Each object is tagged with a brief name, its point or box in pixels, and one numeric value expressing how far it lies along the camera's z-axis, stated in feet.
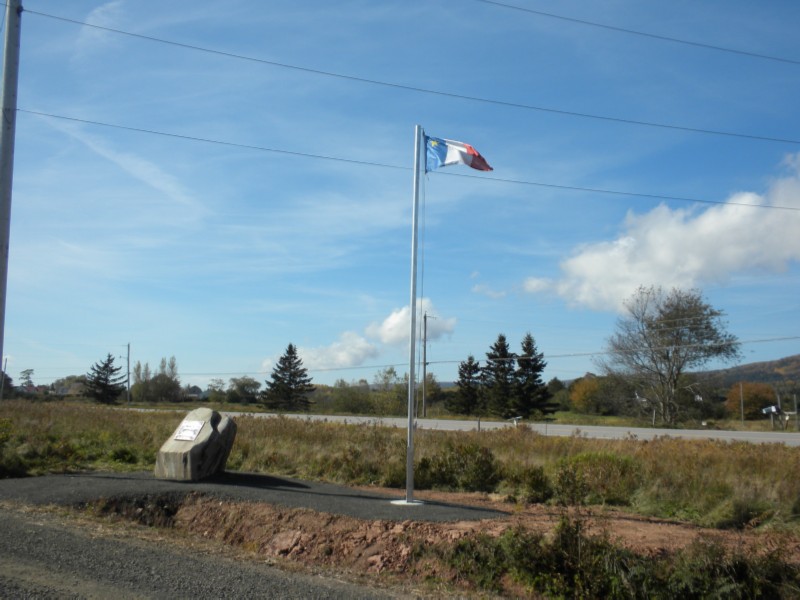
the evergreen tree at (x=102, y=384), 274.36
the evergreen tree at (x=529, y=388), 218.18
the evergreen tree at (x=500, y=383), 220.43
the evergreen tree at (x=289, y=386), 253.85
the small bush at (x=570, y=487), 40.83
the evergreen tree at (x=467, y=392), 246.27
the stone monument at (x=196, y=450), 44.93
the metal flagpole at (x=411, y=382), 39.32
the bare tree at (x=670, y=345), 168.86
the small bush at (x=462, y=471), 50.60
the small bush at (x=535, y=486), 46.09
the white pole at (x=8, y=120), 44.65
